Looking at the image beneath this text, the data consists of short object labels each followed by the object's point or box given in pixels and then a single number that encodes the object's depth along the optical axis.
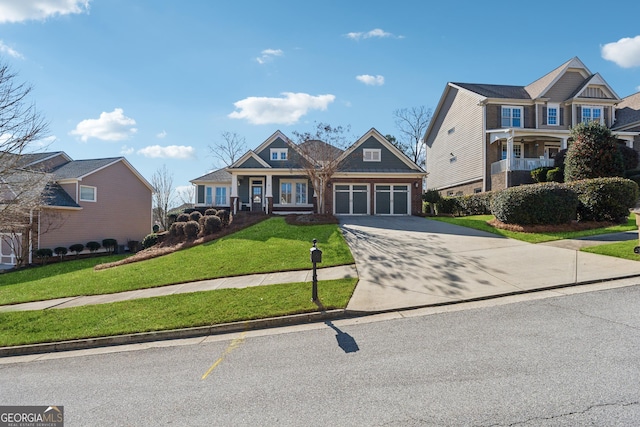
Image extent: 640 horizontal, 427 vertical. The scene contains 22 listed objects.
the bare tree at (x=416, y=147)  42.59
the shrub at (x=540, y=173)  20.09
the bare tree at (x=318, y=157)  19.56
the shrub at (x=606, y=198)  12.73
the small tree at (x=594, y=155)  15.52
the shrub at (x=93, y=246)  22.43
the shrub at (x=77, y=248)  21.25
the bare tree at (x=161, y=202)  42.34
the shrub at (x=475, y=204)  19.23
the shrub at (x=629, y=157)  18.08
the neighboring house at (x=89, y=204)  20.34
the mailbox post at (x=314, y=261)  6.77
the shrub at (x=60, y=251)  20.36
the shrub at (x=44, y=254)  19.52
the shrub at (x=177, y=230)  17.64
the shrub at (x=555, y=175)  19.00
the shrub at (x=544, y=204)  12.62
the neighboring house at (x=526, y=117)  23.08
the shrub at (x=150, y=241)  19.91
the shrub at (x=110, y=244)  23.54
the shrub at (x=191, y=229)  17.22
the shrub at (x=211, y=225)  17.17
